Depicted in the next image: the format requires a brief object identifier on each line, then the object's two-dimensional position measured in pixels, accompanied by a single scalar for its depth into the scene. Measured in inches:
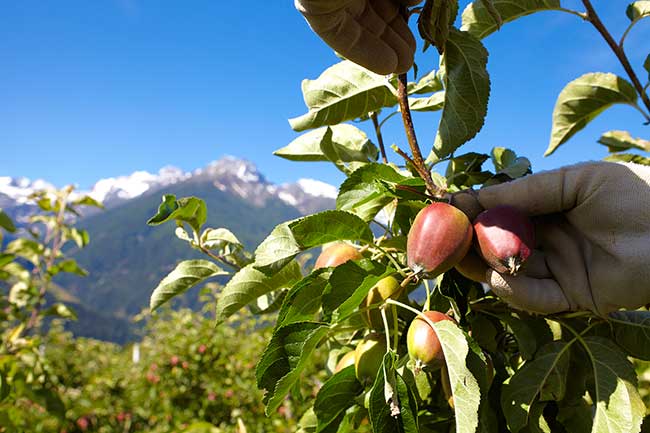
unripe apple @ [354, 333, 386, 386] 33.6
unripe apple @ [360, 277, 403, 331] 32.4
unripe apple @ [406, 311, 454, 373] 28.5
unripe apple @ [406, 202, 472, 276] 26.6
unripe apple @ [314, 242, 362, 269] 34.7
